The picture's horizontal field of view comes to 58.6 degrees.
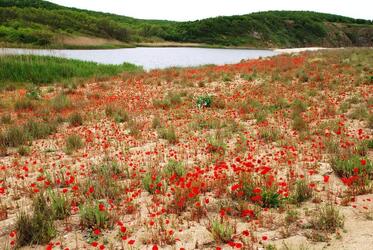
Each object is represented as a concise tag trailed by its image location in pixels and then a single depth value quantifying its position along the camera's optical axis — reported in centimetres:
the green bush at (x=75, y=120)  1062
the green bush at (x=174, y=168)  609
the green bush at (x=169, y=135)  841
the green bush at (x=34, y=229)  427
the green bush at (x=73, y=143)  806
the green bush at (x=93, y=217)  457
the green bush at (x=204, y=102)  1259
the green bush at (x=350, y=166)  570
